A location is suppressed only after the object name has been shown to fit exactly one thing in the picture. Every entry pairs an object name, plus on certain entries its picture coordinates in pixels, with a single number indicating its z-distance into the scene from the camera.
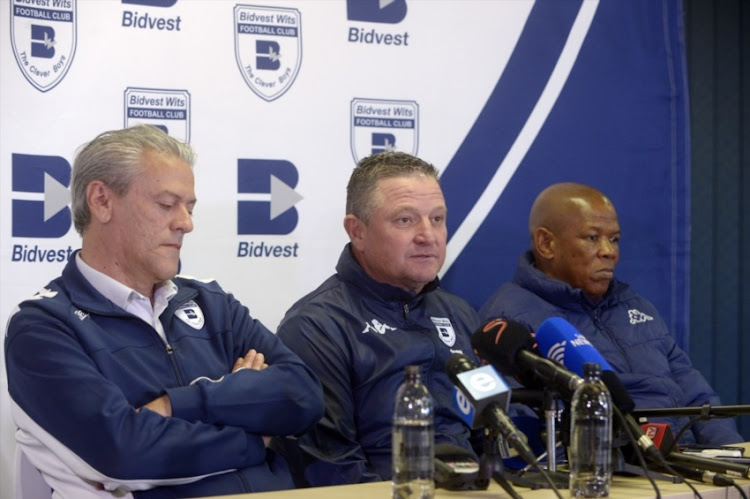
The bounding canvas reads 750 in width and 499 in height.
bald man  8.00
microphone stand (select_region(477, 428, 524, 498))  4.32
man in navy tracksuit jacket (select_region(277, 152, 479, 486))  6.41
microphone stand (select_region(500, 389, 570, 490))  4.62
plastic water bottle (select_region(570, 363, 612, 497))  4.46
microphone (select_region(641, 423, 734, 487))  4.91
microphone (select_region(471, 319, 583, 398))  4.37
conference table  4.61
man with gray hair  5.17
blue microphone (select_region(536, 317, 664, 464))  4.58
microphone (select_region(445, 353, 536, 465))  3.96
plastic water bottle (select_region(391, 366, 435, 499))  4.32
